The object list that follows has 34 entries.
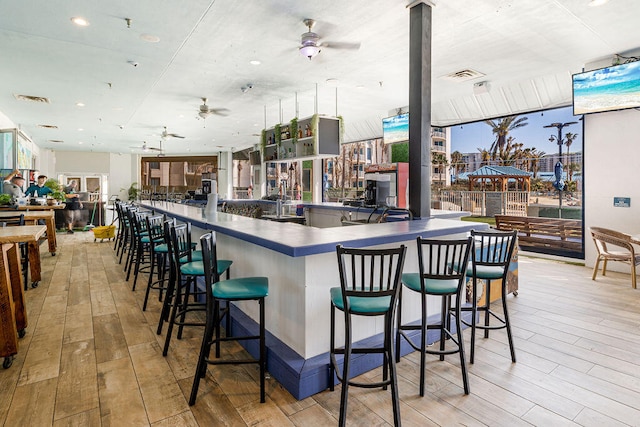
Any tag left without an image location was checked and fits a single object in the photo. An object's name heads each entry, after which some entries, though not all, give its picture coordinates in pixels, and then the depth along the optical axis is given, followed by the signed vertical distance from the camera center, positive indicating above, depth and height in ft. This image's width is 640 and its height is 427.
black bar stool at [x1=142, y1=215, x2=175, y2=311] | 12.49 -1.62
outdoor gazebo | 32.13 +2.22
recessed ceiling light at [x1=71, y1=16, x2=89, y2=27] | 12.82 +6.61
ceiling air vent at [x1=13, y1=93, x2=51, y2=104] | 23.12 +6.88
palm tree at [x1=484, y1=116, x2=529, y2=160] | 30.83 +6.44
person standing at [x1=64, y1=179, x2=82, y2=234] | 34.22 -0.52
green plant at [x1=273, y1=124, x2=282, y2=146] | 24.85 +4.71
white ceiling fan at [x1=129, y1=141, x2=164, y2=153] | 43.70 +7.20
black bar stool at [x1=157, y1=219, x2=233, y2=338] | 9.25 -1.78
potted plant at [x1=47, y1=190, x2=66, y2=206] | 27.37 +0.45
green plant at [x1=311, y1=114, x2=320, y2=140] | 20.78 +4.56
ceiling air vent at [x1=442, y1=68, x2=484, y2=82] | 18.88 +6.85
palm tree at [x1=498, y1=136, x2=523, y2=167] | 32.09 +4.44
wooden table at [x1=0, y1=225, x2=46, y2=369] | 8.32 -2.27
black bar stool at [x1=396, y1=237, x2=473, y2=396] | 7.49 -1.90
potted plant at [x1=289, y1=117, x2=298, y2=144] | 22.68 +4.61
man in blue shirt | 28.07 +0.97
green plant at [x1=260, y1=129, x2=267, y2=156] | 26.76 +4.61
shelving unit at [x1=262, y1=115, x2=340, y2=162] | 21.06 +3.93
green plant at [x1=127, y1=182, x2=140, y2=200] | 54.39 +1.49
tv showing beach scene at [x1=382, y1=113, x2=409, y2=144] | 23.80 +4.94
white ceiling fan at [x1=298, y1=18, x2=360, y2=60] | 13.25 +6.06
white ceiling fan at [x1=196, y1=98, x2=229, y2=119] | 23.47 +6.92
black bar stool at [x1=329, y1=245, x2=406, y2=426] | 6.29 -1.96
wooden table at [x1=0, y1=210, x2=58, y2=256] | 17.37 -1.10
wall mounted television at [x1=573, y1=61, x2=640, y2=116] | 15.66 +5.12
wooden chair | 15.08 -2.15
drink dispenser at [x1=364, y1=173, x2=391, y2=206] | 16.92 +0.62
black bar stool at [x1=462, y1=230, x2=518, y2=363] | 8.71 -1.84
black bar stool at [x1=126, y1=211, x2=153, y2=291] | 14.90 -1.56
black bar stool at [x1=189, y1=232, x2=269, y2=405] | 7.22 -1.98
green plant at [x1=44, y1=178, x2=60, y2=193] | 31.73 +1.51
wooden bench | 21.20 -2.01
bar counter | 7.55 -1.94
